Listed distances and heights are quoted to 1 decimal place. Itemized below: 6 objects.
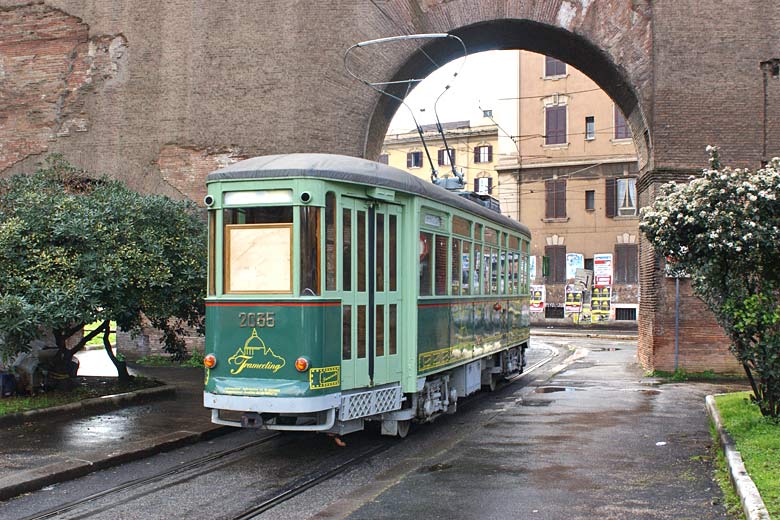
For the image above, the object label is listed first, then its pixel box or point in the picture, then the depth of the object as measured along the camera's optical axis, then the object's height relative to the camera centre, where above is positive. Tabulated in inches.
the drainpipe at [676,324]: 681.6 -32.1
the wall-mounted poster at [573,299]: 1667.1 -28.1
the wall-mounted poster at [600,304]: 1631.4 -37.0
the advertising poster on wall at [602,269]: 1646.2 +31.3
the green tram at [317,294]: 329.1 -3.7
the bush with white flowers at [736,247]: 373.4 +17.1
